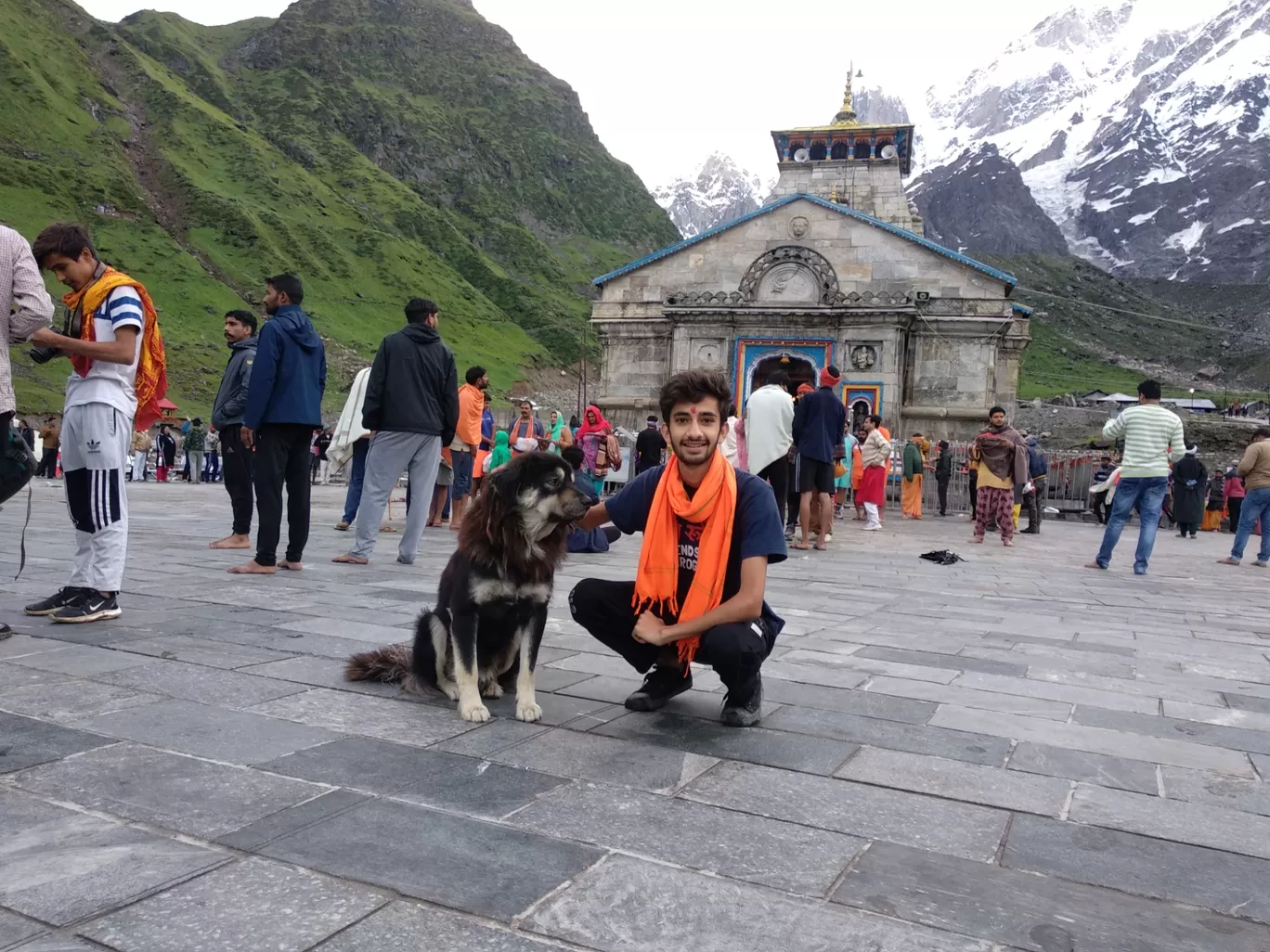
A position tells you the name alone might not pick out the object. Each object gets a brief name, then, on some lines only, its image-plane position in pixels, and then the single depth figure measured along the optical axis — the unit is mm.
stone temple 26688
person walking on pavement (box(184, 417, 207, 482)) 23755
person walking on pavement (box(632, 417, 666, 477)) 14898
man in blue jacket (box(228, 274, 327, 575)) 6703
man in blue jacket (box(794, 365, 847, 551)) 10695
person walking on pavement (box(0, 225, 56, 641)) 4395
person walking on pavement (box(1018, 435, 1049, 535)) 16047
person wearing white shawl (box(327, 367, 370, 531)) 9984
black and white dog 3387
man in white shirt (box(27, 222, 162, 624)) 4777
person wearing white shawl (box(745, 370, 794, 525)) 10031
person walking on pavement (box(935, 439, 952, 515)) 19688
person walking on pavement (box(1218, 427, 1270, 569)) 11531
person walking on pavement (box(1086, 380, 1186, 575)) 9867
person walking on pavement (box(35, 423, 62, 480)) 23141
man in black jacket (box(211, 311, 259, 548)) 7637
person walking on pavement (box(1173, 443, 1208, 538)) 17484
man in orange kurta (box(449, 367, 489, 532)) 10789
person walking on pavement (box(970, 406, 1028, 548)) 12500
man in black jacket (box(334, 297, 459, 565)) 7270
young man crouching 3473
